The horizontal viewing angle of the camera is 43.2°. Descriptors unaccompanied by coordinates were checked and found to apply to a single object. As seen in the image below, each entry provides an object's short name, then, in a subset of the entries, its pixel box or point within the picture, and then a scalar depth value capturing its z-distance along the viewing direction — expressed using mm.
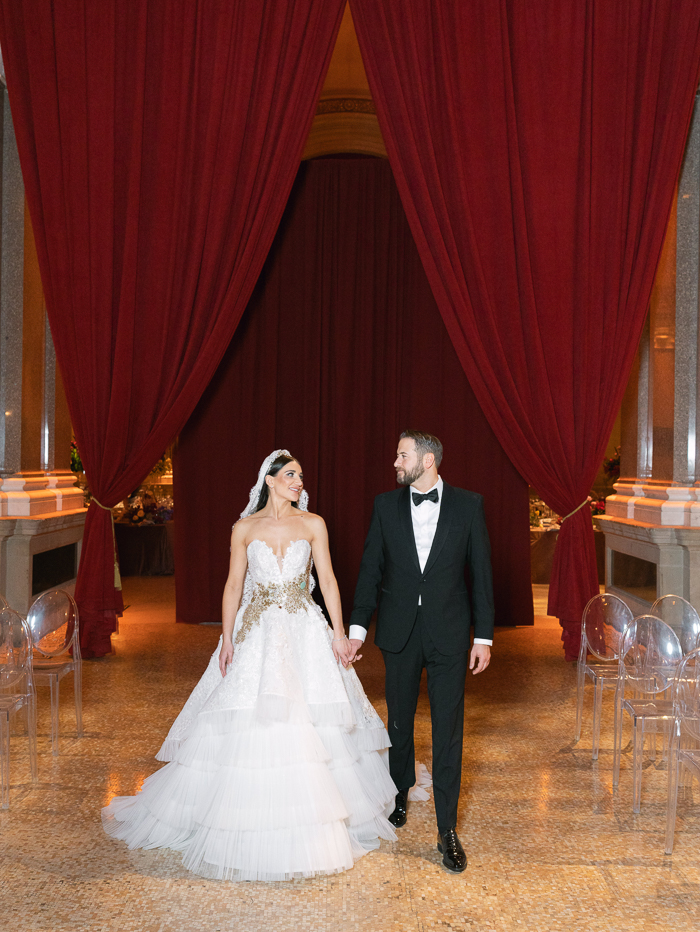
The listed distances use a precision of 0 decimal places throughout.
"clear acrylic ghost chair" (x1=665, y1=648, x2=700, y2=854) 3305
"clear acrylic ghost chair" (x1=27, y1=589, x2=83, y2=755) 4508
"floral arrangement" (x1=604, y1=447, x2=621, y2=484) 11625
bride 3111
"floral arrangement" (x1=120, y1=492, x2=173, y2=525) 11125
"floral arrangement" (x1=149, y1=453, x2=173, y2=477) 12320
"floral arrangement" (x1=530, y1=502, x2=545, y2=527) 11078
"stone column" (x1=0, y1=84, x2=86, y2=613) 5922
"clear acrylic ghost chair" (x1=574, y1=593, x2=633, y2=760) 4523
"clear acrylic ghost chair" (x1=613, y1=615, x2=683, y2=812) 3939
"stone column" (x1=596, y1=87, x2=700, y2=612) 5598
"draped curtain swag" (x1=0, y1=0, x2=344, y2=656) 6023
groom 3275
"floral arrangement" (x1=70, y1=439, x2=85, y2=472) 10381
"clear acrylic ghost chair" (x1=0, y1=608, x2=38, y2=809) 3953
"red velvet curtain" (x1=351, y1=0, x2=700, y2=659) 5906
